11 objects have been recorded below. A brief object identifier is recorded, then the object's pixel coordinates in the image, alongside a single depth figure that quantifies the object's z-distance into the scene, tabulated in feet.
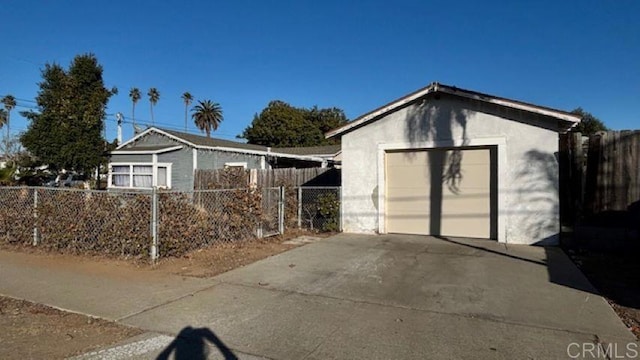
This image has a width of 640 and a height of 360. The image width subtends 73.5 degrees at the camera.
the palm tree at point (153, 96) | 233.96
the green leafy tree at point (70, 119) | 87.51
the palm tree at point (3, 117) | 204.23
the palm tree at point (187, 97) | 220.64
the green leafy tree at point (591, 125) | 124.42
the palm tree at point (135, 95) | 221.85
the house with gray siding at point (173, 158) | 66.13
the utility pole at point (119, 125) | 114.33
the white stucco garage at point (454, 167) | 31.32
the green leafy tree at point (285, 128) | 155.43
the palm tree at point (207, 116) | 197.57
